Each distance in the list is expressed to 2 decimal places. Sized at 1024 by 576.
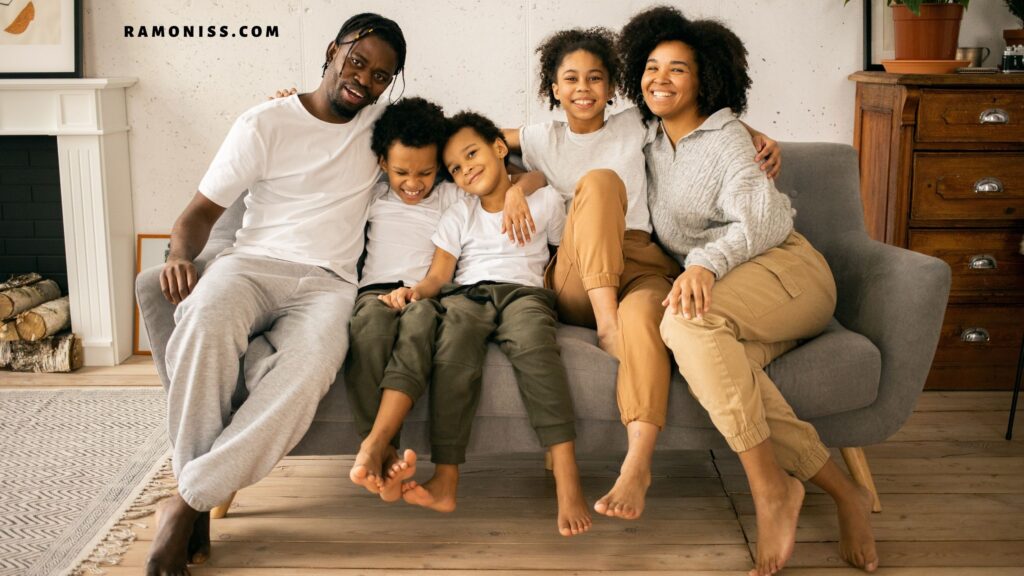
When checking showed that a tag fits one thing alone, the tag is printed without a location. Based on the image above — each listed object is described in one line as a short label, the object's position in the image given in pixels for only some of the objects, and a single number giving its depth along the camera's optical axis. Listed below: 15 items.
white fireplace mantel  3.26
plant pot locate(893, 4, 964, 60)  3.01
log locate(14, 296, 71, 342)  3.30
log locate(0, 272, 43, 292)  3.36
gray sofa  2.01
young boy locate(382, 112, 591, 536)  1.96
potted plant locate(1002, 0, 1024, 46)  3.04
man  1.87
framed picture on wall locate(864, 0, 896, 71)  3.31
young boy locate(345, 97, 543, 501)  1.92
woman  1.87
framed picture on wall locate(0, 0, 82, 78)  3.33
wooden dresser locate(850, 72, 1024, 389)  2.92
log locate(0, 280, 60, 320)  3.30
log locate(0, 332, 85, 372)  3.29
